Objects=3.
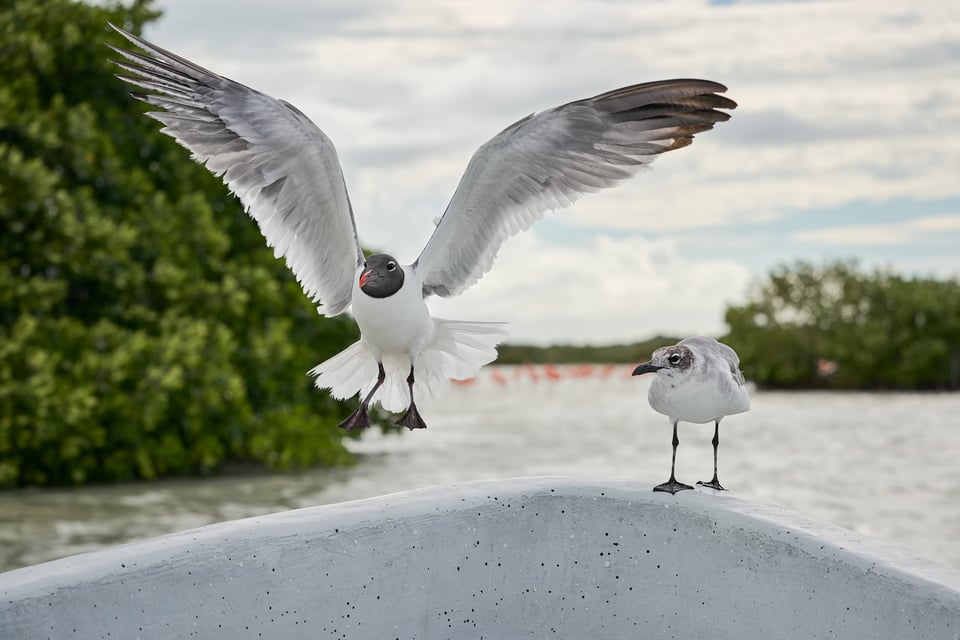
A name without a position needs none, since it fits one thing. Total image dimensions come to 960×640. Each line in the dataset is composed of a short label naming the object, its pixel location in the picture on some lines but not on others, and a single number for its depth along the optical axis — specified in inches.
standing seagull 96.8
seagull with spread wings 110.1
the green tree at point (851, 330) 1107.9
